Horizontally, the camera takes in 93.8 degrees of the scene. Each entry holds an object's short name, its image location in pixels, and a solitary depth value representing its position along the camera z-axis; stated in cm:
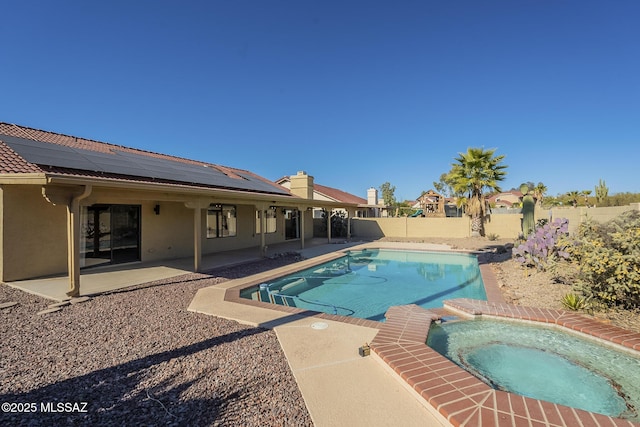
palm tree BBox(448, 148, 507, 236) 1958
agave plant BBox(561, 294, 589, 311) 586
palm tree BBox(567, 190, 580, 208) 2843
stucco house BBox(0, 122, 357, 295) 710
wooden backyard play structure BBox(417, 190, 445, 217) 3238
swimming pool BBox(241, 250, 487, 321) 814
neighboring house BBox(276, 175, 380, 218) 2892
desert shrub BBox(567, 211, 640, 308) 534
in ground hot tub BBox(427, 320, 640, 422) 339
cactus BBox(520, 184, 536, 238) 1203
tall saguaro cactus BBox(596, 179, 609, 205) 1925
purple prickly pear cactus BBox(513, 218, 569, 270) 895
